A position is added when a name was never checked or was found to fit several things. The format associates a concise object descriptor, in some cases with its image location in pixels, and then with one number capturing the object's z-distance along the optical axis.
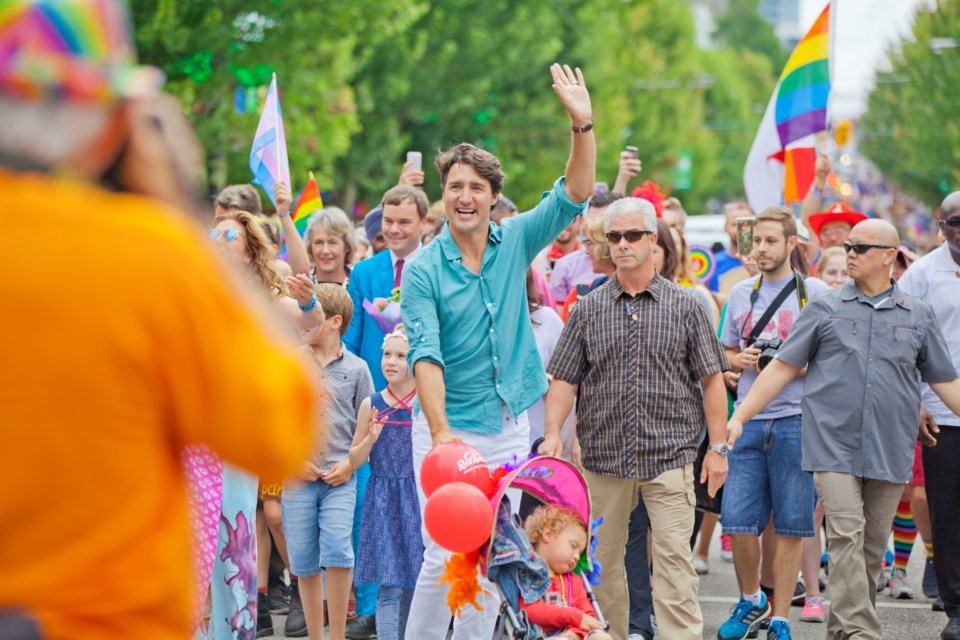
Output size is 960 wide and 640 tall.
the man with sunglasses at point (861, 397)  14.23
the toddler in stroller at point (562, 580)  10.87
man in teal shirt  12.08
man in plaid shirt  13.41
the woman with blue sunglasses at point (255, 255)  12.87
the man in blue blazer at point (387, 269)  16.84
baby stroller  10.59
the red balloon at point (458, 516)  10.05
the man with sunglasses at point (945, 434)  15.54
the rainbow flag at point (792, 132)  23.89
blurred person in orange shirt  4.41
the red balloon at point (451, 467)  10.41
